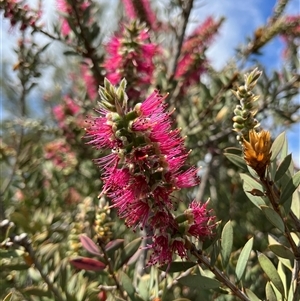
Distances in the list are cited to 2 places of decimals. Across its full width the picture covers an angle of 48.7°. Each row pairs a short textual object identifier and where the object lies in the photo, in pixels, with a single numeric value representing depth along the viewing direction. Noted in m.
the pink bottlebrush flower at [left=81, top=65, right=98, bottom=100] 0.40
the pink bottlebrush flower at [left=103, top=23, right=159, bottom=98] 0.29
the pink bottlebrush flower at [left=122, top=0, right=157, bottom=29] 0.40
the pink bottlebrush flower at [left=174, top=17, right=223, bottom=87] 0.37
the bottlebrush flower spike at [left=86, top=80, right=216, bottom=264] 0.15
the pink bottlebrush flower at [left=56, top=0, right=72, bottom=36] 0.31
